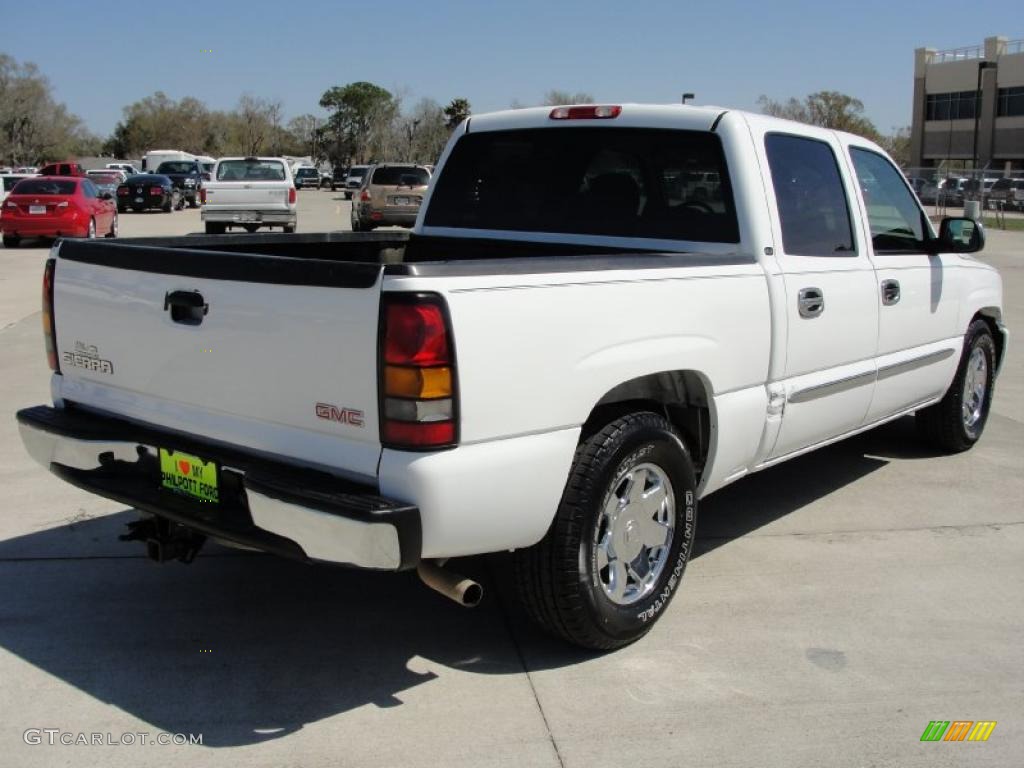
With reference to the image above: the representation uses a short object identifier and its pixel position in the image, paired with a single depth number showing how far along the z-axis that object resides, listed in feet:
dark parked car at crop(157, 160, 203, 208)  135.33
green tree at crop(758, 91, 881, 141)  220.02
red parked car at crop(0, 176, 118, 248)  73.00
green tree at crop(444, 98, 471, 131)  272.10
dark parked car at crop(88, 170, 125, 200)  129.39
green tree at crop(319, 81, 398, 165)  310.04
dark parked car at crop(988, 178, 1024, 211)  138.41
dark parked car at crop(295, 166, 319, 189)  228.49
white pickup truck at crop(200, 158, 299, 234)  76.64
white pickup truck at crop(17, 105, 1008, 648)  10.49
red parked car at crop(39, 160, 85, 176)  115.34
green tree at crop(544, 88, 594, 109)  164.25
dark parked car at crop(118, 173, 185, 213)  120.06
